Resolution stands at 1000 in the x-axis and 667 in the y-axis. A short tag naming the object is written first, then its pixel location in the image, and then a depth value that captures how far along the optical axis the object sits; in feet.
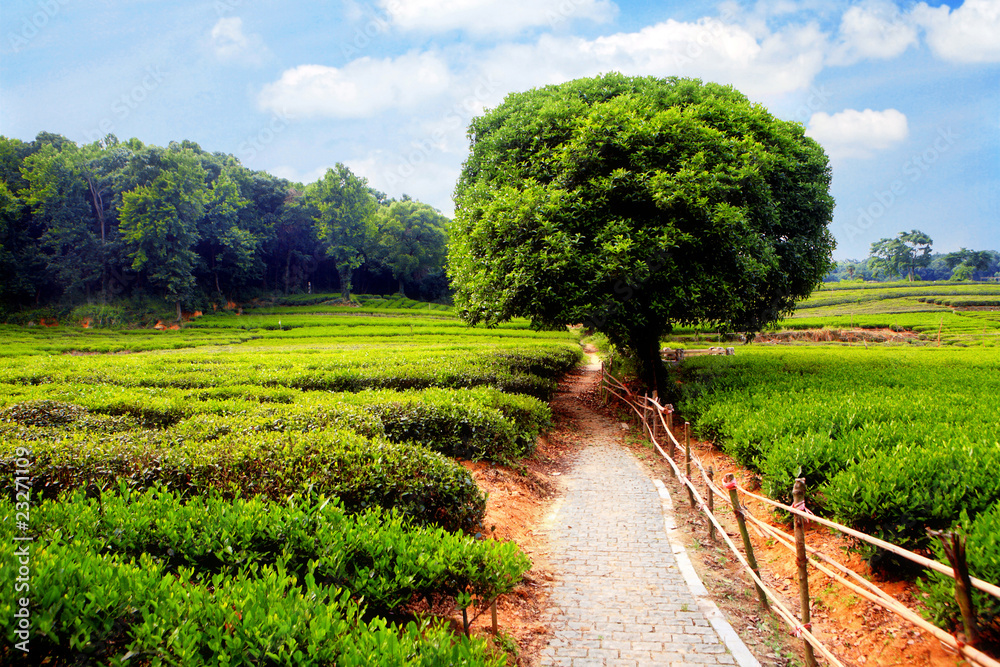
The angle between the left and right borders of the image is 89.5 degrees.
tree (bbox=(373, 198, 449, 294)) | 204.03
